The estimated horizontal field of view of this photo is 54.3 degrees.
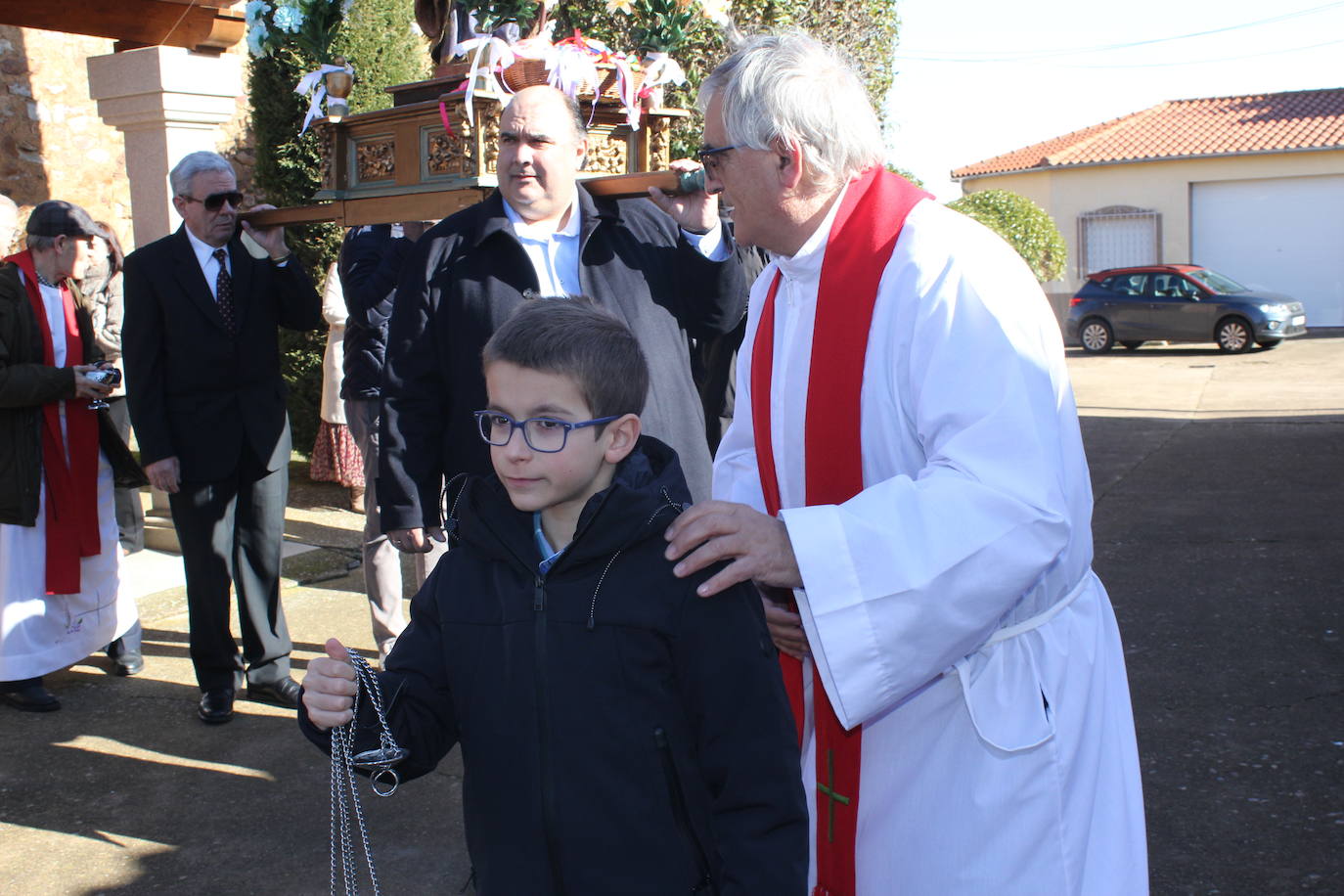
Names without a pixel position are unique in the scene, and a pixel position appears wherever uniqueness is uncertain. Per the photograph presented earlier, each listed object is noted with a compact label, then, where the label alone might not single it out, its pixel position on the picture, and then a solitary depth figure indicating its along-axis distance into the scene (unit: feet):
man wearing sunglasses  16.06
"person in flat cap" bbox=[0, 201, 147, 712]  17.06
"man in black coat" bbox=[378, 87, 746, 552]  11.53
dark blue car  71.15
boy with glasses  6.31
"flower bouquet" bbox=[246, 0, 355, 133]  13.74
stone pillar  23.71
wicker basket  12.33
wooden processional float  12.19
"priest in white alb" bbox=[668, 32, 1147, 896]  6.26
